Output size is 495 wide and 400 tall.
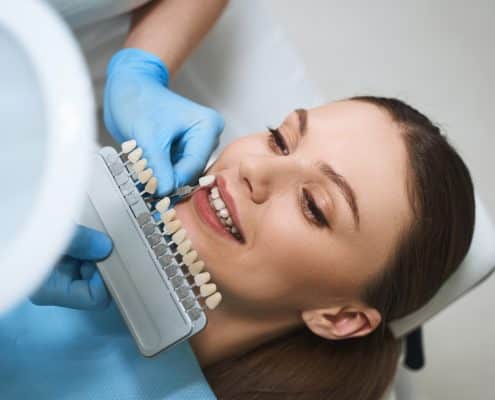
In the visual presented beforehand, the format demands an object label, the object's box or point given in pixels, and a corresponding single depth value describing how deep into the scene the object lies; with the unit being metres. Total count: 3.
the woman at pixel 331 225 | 0.94
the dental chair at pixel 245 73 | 1.43
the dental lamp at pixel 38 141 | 0.44
